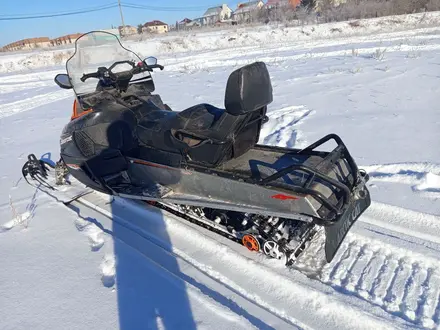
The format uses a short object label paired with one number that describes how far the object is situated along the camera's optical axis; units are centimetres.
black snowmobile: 234
